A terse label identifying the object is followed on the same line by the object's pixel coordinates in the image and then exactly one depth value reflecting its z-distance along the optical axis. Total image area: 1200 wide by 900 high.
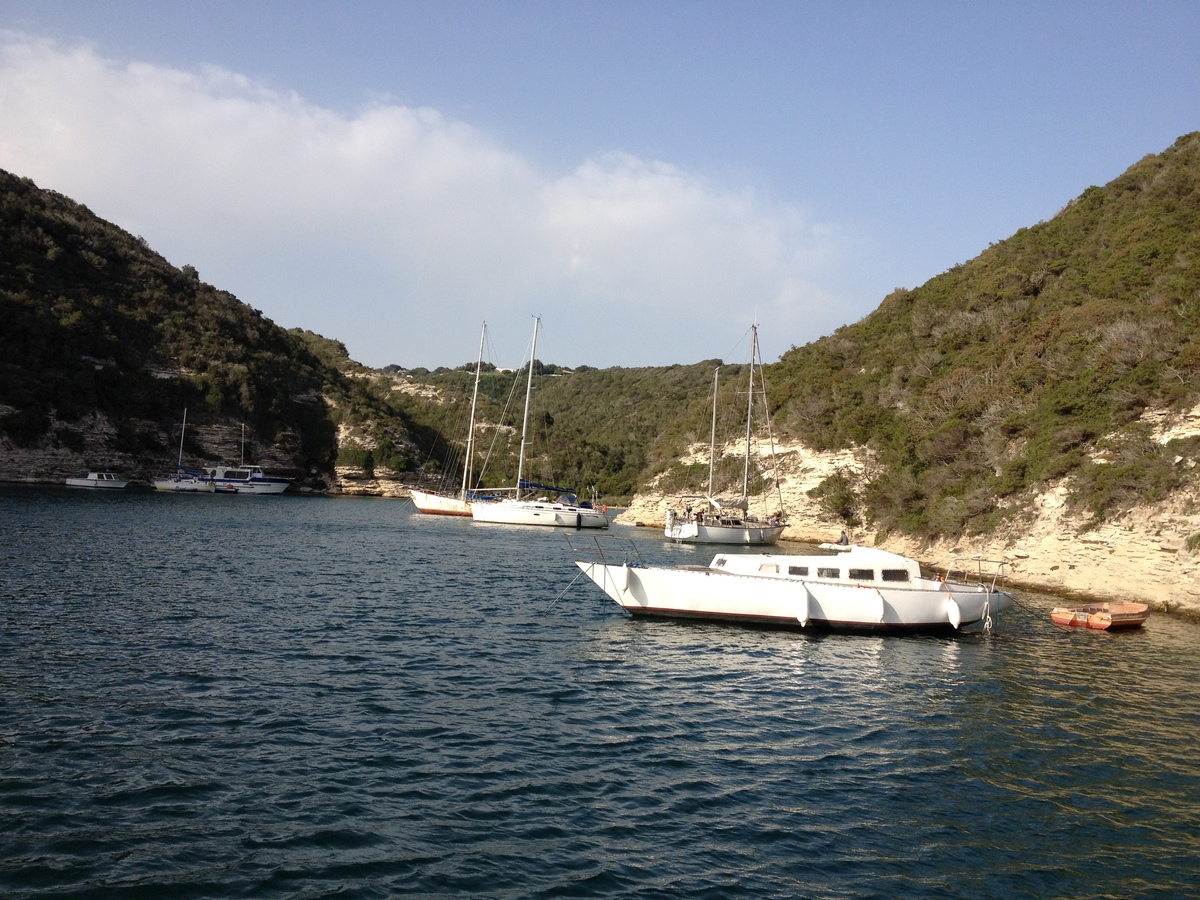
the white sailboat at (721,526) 58.56
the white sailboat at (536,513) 69.88
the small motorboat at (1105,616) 25.38
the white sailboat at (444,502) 77.00
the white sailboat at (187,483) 89.00
